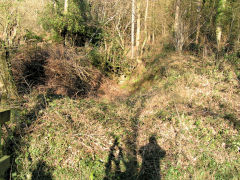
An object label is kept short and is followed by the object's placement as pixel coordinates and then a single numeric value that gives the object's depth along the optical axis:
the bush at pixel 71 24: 13.64
